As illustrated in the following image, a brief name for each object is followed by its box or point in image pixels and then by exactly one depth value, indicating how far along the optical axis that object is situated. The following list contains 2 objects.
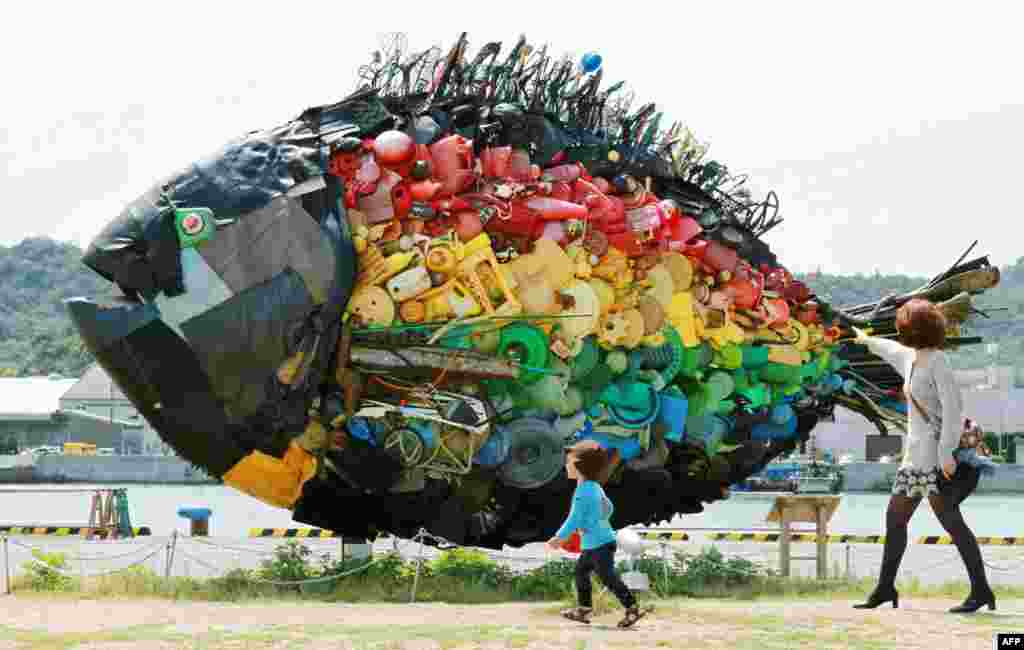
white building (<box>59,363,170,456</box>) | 75.31
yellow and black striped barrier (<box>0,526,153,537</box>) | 22.41
